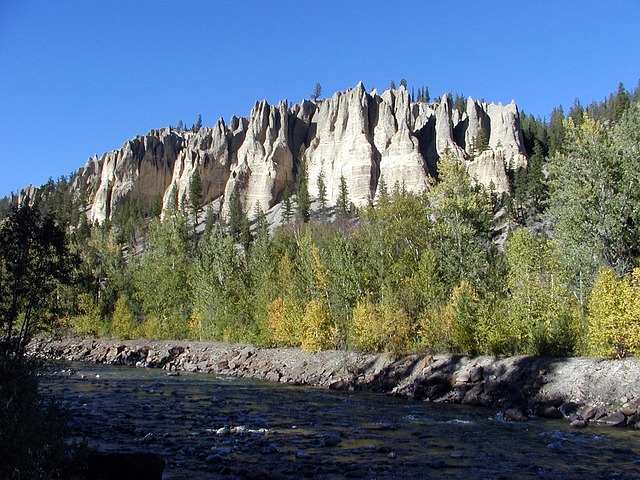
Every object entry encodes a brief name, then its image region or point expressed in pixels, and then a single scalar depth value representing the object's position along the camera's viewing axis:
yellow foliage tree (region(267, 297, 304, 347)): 35.47
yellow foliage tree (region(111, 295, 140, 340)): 54.22
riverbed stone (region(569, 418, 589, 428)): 15.10
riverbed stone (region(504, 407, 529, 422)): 16.50
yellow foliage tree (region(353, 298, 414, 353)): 27.66
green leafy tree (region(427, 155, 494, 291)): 30.17
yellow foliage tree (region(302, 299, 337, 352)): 32.47
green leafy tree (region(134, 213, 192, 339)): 52.22
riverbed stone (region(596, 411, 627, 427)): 15.06
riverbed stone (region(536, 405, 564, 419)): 16.67
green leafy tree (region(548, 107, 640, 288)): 23.47
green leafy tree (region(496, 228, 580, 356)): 20.69
